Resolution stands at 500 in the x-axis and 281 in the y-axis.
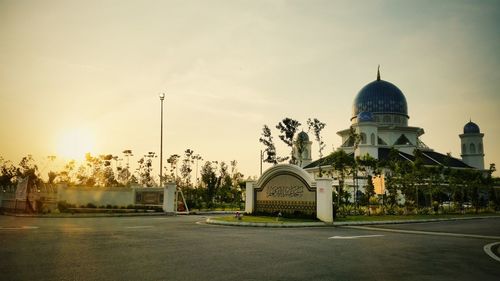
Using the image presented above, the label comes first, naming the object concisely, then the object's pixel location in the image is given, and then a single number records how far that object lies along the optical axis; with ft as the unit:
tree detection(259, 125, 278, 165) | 189.88
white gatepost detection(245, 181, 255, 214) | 90.91
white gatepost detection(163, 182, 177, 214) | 111.14
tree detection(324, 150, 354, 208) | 114.32
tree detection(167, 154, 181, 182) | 234.58
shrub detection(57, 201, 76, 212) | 98.94
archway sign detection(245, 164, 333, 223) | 74.28
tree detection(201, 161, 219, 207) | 145.07
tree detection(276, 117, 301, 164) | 178.81
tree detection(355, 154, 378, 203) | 117.91
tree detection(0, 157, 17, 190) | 185.33
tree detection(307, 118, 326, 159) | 175.32
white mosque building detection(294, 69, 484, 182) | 215.92
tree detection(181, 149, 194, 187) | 230.68
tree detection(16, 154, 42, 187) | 194.31
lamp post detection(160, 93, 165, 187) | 118.81
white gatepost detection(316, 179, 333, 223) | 72.54
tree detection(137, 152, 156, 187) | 231.30
